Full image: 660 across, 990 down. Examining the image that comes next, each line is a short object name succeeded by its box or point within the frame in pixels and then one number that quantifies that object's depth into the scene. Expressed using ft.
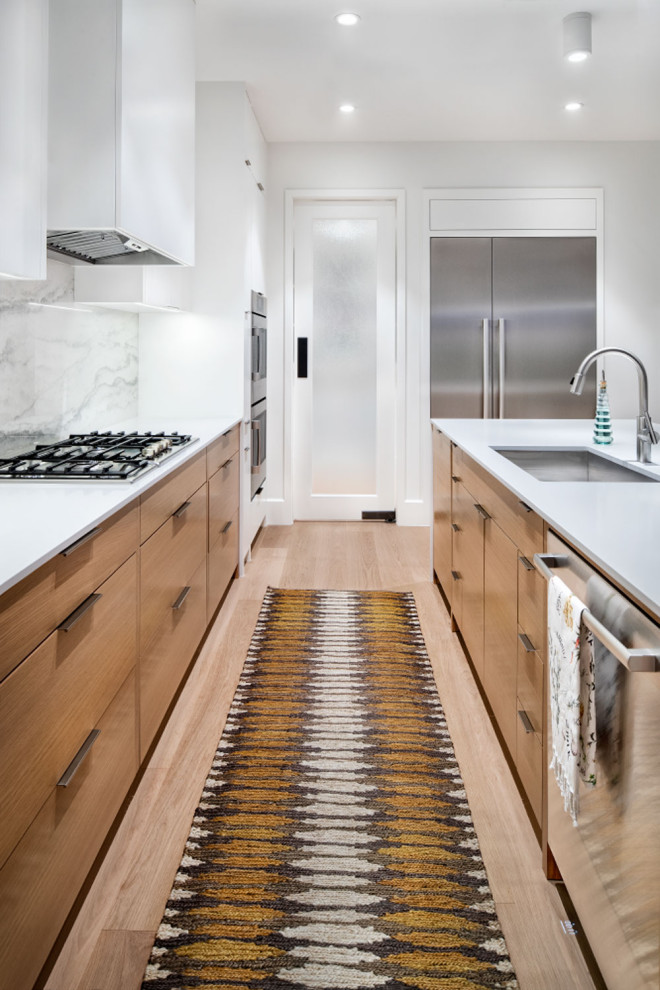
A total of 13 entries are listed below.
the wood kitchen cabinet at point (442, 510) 11.61
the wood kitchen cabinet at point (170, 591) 7.24
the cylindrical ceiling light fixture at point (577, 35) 11.18
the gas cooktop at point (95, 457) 6.93
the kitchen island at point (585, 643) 3.84
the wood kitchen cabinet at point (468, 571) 8.88
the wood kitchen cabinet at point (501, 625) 7.02
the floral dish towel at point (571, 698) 4.44
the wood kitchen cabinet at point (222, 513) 11.05
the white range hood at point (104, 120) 7.41
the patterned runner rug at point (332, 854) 5.09
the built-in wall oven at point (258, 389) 14.88
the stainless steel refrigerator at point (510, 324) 18.10
